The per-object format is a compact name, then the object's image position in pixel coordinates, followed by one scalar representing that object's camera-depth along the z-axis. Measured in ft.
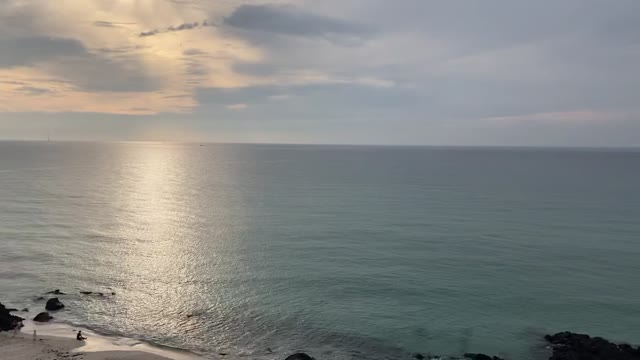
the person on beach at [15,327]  134.30
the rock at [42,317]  145.18
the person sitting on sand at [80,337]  131.44
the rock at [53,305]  155.02
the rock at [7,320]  135.95
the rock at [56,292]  170.09
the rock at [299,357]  116.88
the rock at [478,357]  124.06
